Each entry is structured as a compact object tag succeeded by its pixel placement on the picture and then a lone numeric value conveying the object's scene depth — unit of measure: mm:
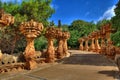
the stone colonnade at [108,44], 7406
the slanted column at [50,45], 5807
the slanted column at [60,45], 7026
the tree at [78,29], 21354
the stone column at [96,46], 12856
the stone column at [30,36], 4410
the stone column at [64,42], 7832
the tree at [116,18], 6344
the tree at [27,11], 8325
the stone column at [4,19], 3408
